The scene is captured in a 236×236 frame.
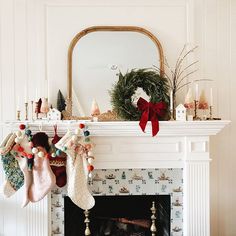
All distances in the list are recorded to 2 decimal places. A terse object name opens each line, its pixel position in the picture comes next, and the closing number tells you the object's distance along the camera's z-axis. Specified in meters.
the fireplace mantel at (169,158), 2.56
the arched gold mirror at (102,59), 2.67
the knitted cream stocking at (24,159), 2.45
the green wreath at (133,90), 2.53
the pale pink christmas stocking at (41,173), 2.44
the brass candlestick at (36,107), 2.55
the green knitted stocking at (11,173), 2.44
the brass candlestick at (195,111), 2.58
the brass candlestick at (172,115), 2.55
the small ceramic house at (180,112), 2.51
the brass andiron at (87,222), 2.66
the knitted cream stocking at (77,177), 2.45
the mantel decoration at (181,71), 2.71
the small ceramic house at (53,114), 2.54
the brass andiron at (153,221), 2.69
